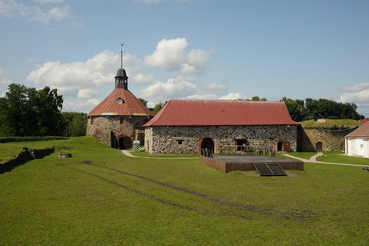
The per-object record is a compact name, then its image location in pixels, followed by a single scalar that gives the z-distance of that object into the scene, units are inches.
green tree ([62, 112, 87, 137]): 2979.8
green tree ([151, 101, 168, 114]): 2745.3
